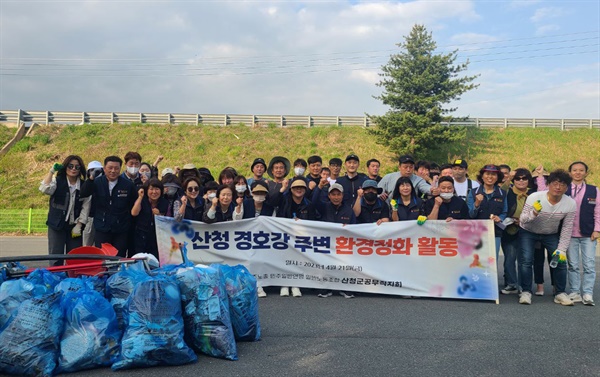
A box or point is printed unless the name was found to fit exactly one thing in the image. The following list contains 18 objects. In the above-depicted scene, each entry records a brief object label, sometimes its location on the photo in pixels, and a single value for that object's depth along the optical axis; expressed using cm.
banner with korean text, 646
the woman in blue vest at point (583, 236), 625
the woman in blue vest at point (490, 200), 677
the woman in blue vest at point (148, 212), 671
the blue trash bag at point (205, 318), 403
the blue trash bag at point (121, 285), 405
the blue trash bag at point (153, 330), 371
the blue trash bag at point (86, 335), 367
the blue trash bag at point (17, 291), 365
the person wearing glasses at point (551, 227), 619
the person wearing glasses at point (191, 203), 685
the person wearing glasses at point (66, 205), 635
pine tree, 2666
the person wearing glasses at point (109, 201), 647
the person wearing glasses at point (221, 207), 679
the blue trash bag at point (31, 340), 351
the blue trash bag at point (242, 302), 439
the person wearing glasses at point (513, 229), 682
